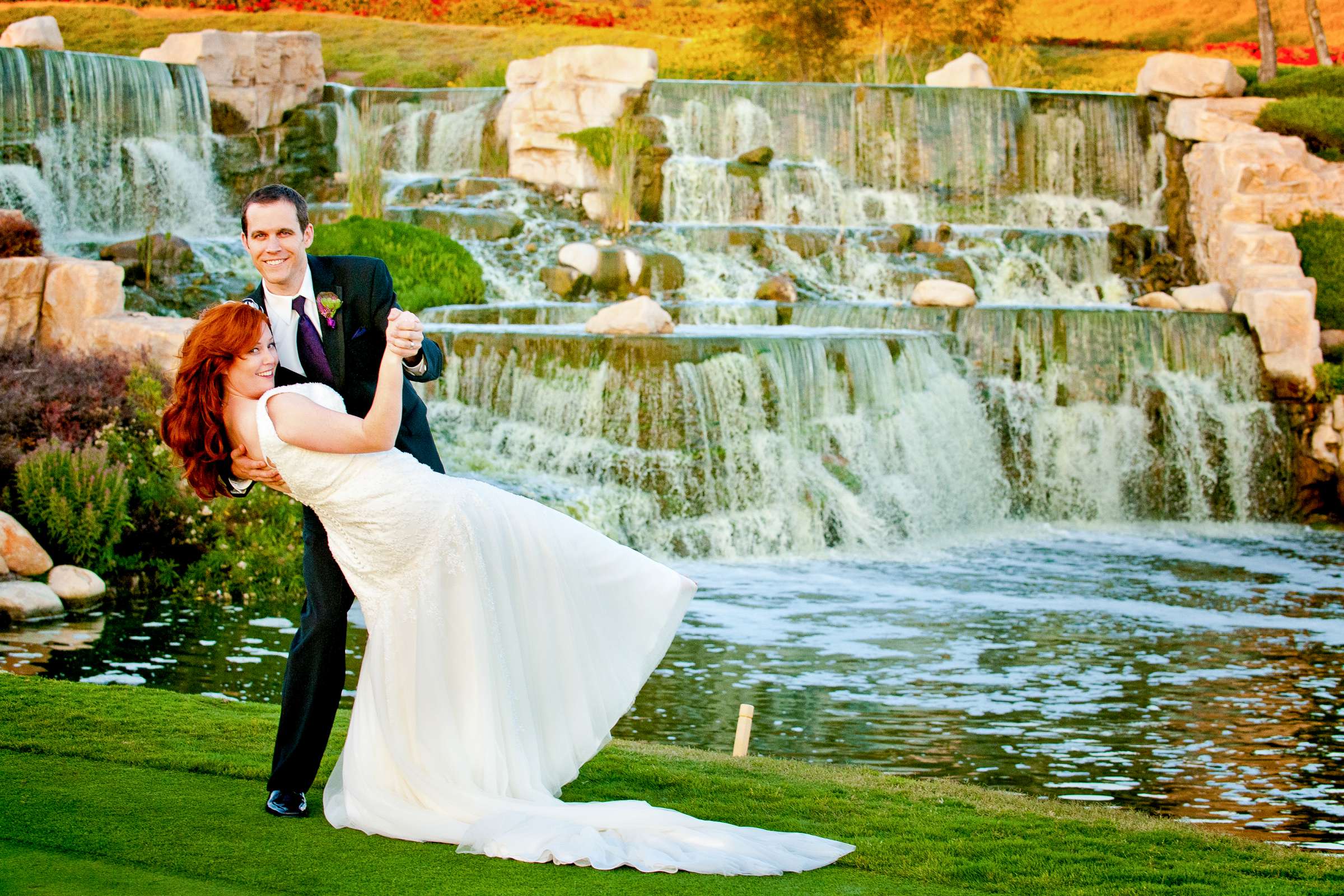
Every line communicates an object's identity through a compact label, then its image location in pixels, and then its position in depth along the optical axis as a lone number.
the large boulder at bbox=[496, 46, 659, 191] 19.33
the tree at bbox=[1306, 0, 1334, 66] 22.59
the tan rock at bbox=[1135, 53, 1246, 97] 18.67
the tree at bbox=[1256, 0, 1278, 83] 19.95
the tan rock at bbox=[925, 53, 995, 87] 20.92
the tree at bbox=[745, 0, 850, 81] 24.39
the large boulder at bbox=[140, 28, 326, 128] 18.98
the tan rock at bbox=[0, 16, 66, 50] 18.25
